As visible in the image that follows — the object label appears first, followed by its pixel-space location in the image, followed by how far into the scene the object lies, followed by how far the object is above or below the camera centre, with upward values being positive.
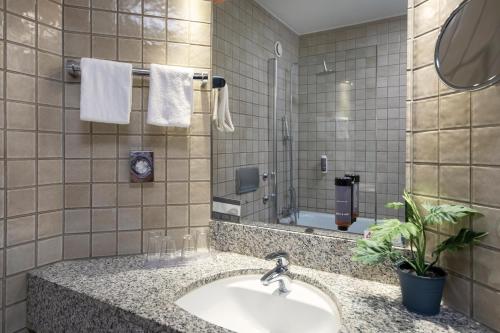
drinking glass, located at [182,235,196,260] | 1.27 -0.35
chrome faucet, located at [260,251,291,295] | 1.04 -0.38
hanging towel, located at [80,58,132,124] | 1.14 +0.26
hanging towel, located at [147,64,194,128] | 1.21 +0.26
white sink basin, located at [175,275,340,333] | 0.97 -0.47
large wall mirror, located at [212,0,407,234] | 1.09 +0.19
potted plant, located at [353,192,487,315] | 0.76 -0.23
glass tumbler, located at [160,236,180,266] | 1.24 -0.36
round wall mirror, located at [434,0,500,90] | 0.71 +0.29
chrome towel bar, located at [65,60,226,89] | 1.19 +0.35
